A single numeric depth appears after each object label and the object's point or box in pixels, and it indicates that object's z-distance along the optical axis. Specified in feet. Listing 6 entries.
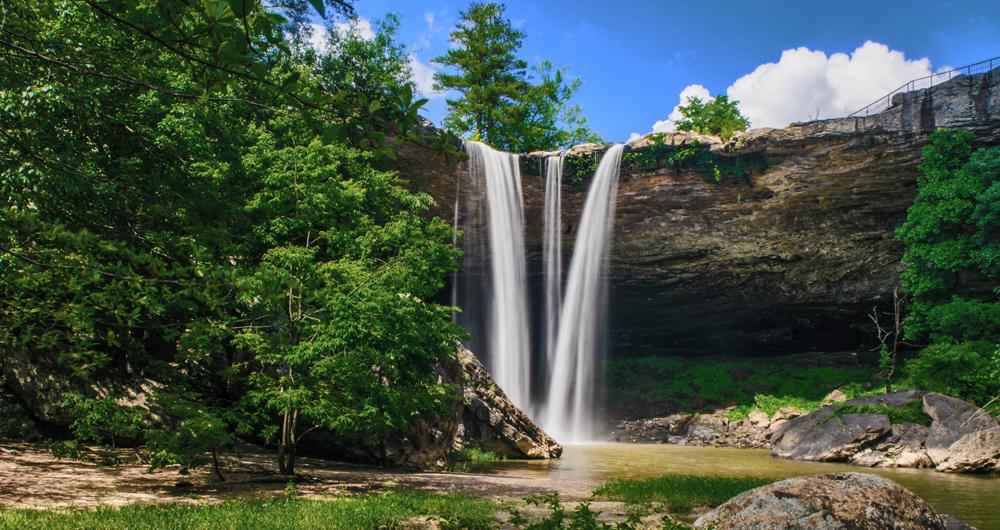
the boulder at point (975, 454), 48.34
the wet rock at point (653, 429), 91.50
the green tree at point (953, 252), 76.74
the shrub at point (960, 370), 65.57
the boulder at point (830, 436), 58.03
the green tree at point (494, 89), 126.93
